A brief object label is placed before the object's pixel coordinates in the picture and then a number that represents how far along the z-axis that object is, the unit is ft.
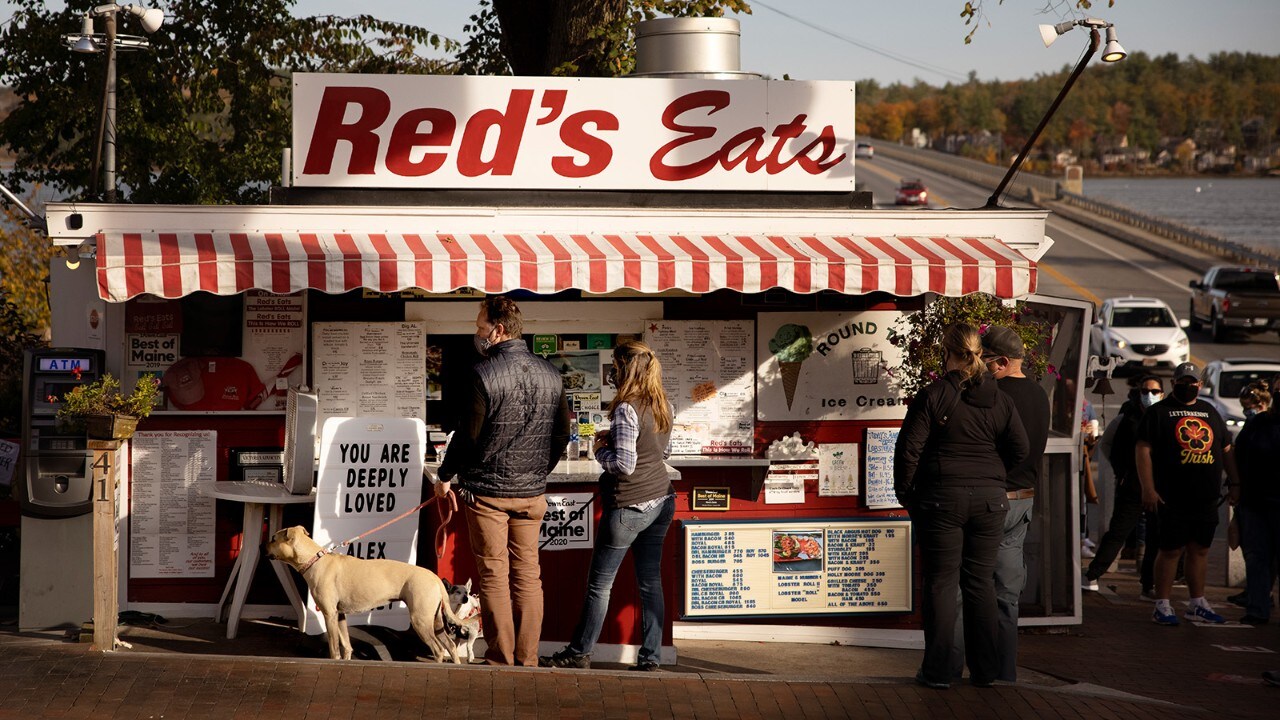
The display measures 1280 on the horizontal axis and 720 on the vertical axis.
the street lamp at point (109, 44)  40.22
